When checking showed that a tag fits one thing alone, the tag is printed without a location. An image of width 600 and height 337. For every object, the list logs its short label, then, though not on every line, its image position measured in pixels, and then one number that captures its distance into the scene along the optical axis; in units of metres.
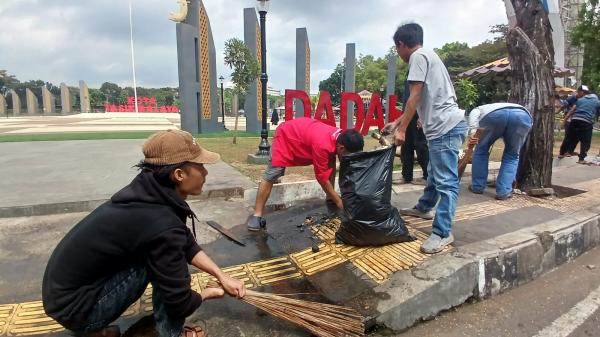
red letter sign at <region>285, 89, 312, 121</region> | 8.03
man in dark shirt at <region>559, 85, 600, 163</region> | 7.92
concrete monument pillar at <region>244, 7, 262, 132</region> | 15.80
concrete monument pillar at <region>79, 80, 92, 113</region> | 54.72
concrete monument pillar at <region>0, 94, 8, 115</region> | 44.90
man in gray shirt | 2.98
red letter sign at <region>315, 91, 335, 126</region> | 8.96
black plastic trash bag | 2.86
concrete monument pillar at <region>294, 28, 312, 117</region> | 17.42
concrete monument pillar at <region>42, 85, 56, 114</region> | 50.84
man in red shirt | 3.16
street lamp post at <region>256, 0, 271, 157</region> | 7.91
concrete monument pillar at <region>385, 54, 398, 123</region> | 18.96
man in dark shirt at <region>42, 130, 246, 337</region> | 1.62
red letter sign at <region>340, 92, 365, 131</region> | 9.52
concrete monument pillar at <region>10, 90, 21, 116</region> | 48.78
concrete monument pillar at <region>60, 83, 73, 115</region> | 51.25
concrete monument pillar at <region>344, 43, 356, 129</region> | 17.98
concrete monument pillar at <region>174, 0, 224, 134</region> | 15.05
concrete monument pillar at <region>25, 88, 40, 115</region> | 47.94
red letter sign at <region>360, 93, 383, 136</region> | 9.43
